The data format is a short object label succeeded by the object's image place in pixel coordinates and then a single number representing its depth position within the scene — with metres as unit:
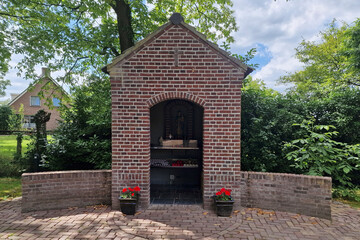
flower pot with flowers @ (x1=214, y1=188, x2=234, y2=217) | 4.50
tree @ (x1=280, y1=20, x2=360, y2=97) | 16.49
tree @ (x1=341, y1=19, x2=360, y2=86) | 8.03
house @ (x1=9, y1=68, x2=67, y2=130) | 29.03
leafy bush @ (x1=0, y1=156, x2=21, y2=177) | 8.26
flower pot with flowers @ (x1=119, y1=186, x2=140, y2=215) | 4.54
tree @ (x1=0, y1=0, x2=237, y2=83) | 7.94
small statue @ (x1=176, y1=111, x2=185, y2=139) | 6.73
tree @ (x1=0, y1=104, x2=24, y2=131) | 19.96
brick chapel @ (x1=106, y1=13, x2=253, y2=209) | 4.79
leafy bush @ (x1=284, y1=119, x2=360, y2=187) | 5.12
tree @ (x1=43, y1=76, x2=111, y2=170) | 6.71
